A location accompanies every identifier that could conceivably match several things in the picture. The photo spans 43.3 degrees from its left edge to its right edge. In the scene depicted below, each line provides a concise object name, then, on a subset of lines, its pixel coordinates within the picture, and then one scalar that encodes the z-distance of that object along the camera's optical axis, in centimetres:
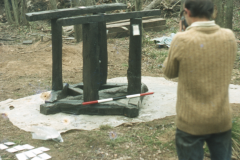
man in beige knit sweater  204
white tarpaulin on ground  455
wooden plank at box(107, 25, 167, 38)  1167
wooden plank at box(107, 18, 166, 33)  1181
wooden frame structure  454
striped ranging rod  462
